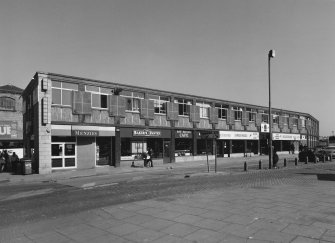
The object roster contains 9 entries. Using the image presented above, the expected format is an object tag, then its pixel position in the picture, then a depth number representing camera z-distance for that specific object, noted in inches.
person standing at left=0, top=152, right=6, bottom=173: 938.1
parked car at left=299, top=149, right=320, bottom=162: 1165.0
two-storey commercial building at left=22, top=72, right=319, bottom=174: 903.7
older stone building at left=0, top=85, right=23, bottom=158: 1680.6
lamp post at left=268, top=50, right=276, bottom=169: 862.5
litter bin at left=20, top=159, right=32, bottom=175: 835.4
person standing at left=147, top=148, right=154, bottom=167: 1035.3
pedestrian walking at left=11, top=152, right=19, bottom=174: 899.0
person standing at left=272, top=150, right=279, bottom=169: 901.2
